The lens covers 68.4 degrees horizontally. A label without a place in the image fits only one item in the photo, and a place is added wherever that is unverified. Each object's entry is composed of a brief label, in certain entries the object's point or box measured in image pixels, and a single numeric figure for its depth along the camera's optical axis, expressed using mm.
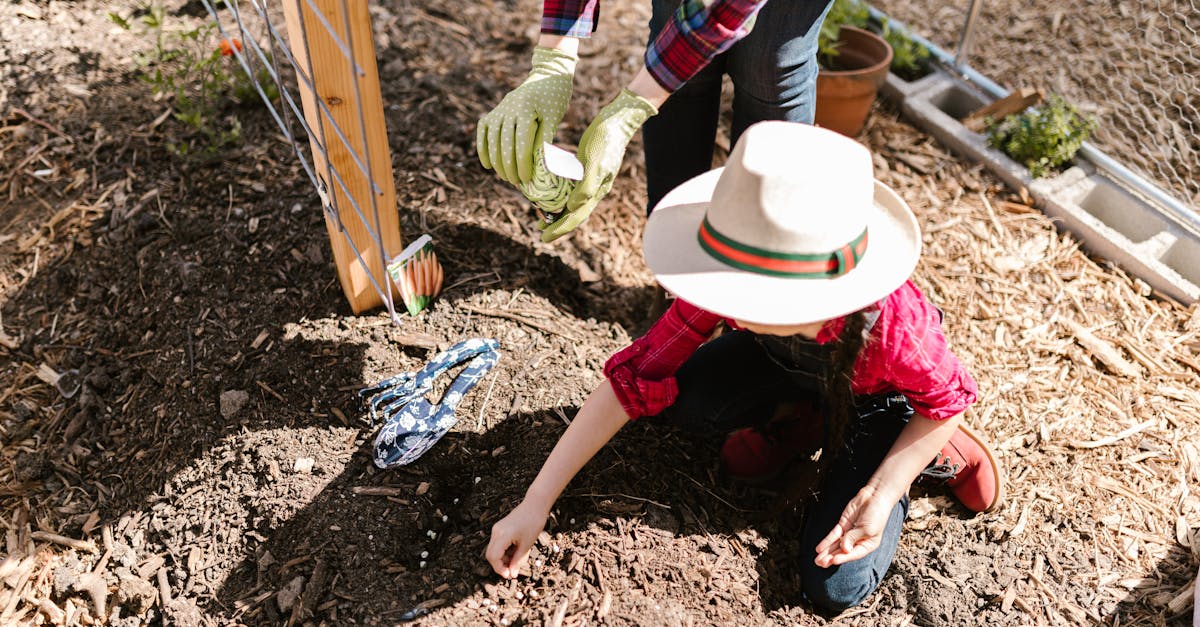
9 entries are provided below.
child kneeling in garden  1336
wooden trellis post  1725
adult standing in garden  1639
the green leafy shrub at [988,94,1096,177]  2885
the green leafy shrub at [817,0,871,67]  3045
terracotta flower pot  2922
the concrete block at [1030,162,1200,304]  2627
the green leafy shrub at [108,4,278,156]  2656
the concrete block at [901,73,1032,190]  2969
